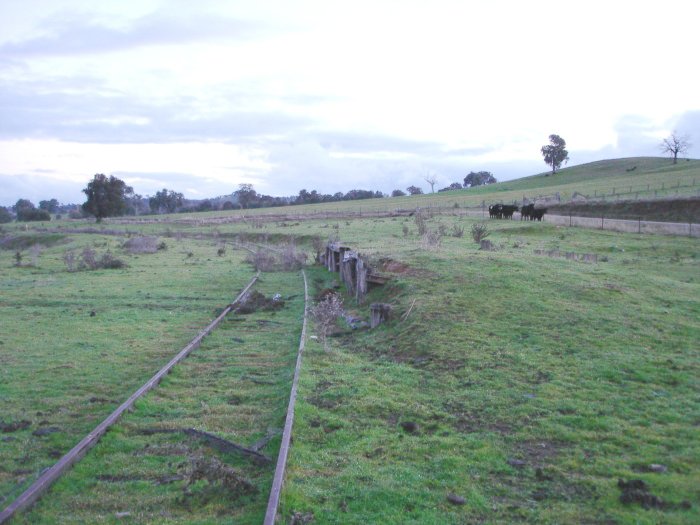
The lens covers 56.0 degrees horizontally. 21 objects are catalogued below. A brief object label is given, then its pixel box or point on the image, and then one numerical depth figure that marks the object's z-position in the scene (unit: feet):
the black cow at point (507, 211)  160.97
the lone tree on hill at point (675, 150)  390.21
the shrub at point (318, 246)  110.11
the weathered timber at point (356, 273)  61.16
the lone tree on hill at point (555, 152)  454.81
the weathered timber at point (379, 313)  48.42
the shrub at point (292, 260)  104.12
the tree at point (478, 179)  590.14
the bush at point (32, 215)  369.09
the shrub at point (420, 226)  117.66
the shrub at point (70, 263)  99.75
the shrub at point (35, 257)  110.29
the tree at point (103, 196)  296.92
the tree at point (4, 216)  392.27
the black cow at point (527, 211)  146.72
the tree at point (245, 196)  485.97
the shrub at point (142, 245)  137.80
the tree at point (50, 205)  622.09
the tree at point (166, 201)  531.50
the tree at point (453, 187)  533.55
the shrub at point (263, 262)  101.50
